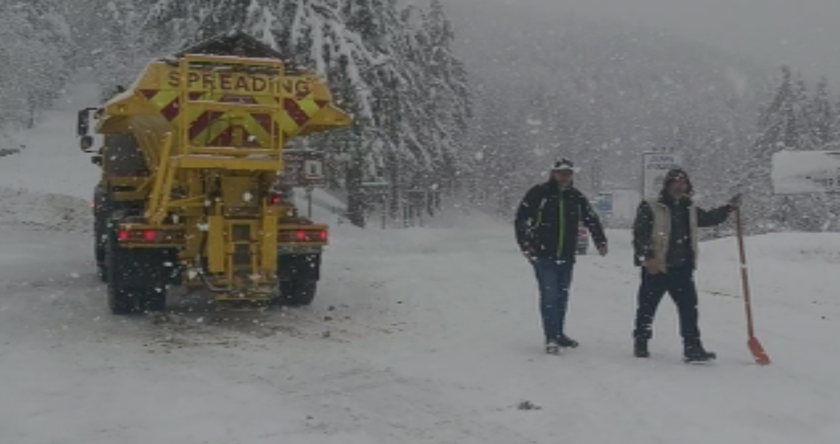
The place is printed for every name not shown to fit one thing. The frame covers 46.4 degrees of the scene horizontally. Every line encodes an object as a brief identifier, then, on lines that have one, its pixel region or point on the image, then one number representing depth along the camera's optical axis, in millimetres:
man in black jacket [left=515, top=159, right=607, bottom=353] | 8750
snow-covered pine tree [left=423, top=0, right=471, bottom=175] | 52156
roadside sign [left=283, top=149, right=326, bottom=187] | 14703
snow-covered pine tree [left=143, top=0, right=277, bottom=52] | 22109
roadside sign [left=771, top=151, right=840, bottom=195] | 23484
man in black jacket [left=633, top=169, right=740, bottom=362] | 8234
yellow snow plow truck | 9734
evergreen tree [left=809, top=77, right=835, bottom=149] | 52625
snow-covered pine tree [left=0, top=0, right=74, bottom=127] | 47719
